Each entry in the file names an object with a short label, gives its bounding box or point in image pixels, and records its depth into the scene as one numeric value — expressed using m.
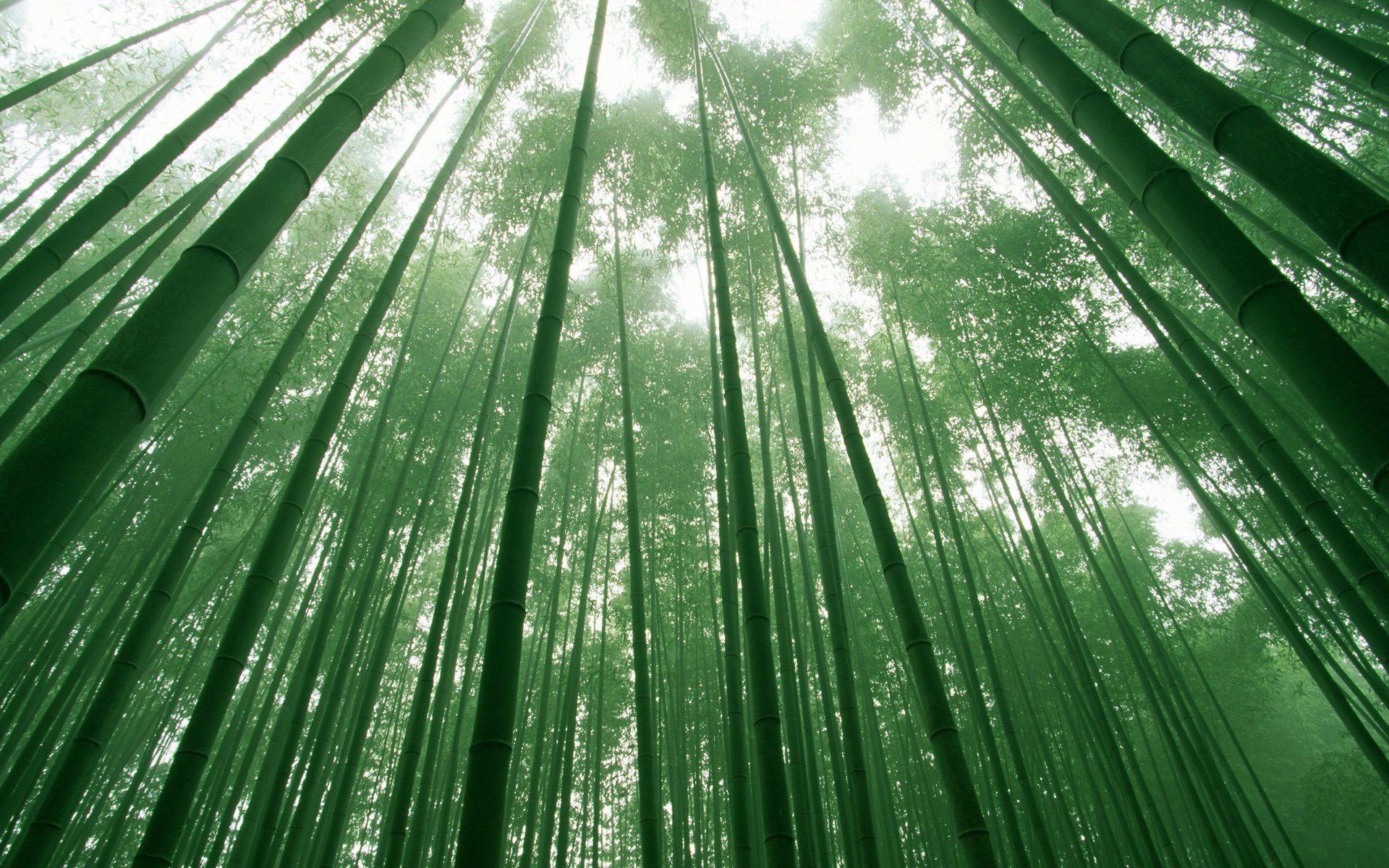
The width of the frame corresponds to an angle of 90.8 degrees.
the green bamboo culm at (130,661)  1.40
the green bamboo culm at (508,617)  0.84
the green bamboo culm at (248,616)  1.22
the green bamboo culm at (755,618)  1.23
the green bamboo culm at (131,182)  1.39
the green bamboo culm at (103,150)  2.50
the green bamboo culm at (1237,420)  1.82
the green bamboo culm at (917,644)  1.22
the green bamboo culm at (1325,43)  1.78
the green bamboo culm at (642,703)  2.36
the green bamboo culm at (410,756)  2.17
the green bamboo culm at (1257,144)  0.84
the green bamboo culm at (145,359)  0.62
